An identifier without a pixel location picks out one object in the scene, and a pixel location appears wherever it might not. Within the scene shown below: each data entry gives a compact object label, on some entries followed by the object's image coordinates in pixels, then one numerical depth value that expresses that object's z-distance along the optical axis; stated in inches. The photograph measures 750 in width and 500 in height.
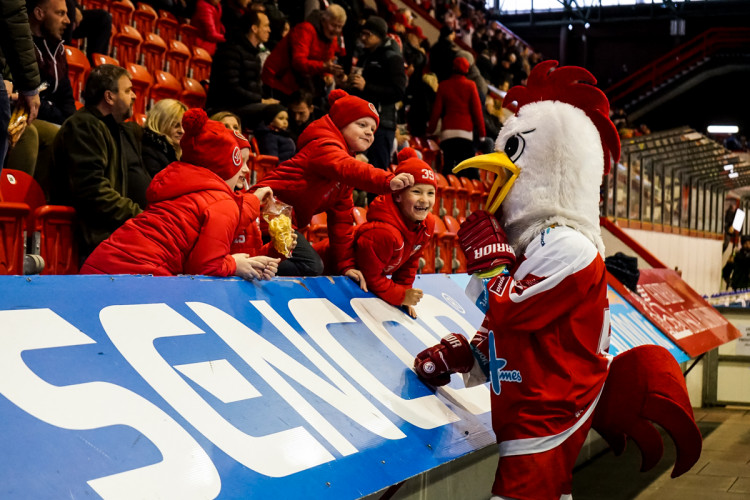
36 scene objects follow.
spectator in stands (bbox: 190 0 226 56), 350.3
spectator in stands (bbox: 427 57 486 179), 388.5
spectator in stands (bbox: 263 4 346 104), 307.9
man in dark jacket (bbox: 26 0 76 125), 197.2
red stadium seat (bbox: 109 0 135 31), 317.4
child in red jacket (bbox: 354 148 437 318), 137.6
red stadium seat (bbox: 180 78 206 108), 311.4
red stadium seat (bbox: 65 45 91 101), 257.3
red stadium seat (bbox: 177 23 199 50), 351.6
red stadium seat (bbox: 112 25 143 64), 306.8
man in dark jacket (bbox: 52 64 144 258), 158.1
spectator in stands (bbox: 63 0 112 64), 274.1
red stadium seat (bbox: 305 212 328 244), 249.8
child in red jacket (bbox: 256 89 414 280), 155.0
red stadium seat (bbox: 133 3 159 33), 331.6
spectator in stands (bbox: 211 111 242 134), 191.6
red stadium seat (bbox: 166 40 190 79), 332.4
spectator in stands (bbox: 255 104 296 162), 269.3
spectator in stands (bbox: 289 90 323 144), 296.8
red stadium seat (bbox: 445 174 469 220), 393.4
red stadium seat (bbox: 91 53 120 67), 271.1
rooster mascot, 97.9
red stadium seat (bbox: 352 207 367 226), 259.3
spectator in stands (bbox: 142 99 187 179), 184.1
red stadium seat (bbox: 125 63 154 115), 285.4
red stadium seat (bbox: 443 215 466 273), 331.3
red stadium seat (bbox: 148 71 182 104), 299.3
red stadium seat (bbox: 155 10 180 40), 341.7
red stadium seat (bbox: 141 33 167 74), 321.4
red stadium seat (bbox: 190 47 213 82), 344.8
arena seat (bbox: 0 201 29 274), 132.2
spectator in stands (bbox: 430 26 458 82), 402.9
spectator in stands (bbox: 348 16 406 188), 311.1
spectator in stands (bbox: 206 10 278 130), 269.1
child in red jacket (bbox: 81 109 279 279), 111.1
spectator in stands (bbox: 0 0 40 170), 137.3
